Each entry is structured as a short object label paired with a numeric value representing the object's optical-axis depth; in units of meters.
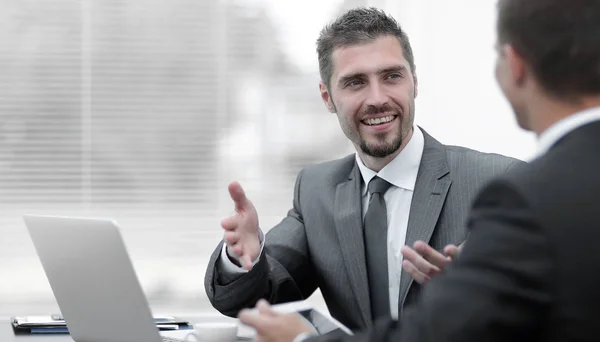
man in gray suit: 1.96
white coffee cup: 1.78
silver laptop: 1.63
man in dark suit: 1.16
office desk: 1.90
